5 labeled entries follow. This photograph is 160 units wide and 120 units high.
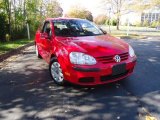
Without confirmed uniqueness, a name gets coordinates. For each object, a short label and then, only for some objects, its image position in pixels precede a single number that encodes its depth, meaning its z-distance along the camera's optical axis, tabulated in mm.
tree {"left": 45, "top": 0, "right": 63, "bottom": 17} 14977
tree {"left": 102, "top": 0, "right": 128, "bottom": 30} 19218
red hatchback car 2806
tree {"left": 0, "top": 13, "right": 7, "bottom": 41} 8802
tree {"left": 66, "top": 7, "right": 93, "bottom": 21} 23554
